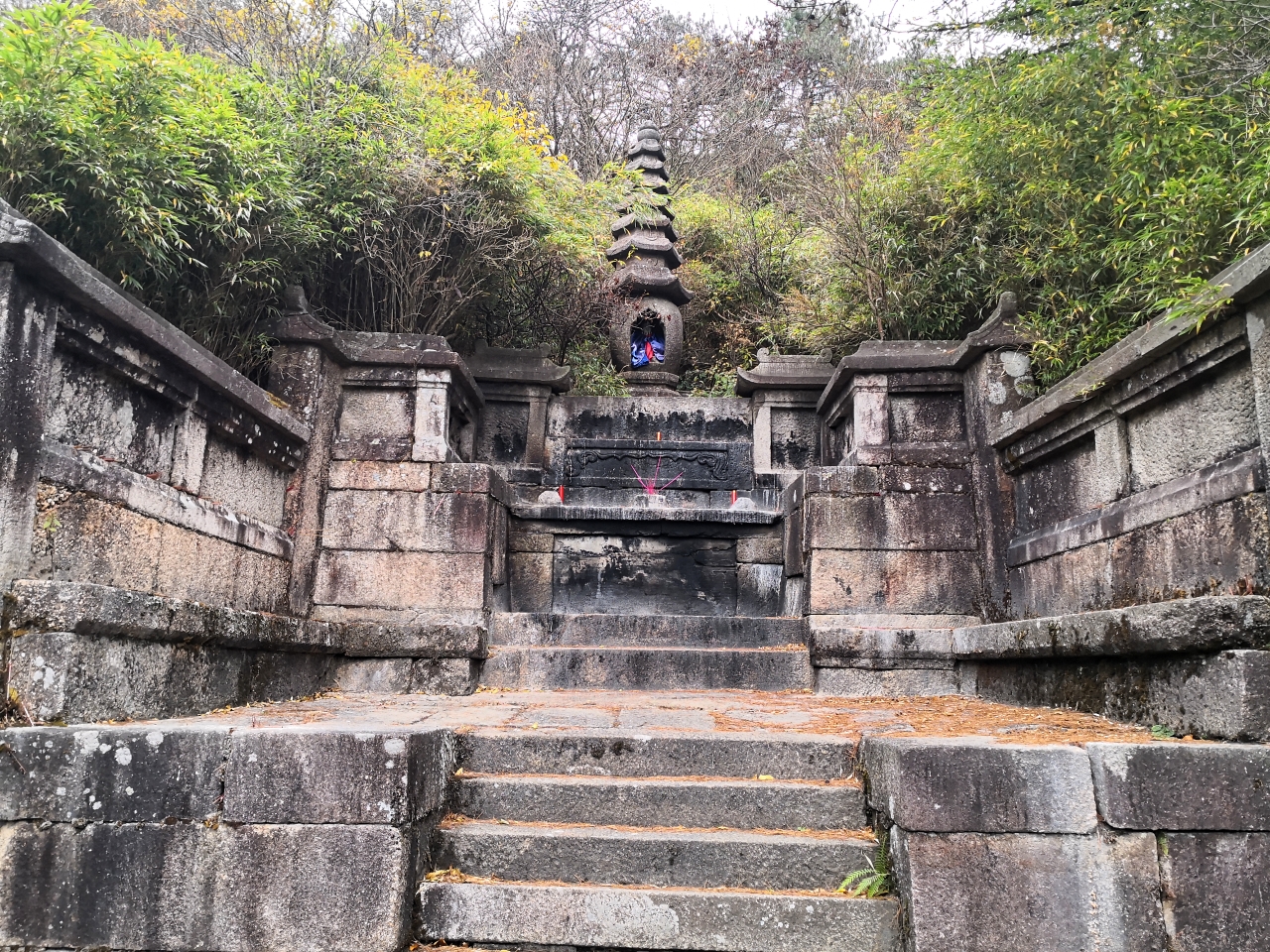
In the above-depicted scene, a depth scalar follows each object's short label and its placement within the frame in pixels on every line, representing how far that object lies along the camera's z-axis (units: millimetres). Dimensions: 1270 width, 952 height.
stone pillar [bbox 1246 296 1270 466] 3246
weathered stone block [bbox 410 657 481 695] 5379
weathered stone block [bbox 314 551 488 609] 5785
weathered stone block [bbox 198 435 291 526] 4818
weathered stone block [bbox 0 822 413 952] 2752
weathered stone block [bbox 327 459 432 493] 5996
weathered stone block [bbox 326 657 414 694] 5449
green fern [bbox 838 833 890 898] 2922
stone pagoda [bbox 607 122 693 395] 10969
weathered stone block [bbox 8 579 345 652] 3092
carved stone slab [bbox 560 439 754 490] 8305
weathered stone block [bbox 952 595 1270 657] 2955
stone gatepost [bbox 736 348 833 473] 8305
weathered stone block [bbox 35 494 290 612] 3438
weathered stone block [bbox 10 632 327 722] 3064
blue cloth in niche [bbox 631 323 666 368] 11219
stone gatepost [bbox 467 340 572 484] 8133
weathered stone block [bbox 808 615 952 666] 5473
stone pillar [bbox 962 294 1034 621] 5707
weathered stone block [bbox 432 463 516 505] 5965
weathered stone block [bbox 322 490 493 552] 5883
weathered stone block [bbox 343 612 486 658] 5418
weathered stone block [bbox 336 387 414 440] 6203
